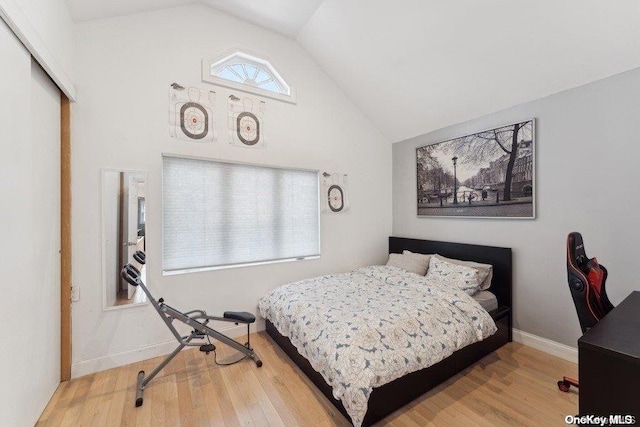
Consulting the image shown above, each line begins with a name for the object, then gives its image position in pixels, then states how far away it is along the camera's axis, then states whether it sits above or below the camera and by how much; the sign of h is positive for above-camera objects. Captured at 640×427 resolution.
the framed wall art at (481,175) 2.60 +0.43
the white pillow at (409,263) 3.14 -0.63
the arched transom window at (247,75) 2.79 +1.61
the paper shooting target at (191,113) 2.56 +1.02
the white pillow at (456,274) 2.60 -0.65
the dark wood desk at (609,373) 1.00 -0.65
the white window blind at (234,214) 2.60 +0.00
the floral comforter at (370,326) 1.60 -0.86
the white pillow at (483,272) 2.67 -0.62
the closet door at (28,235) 1.32 -0.11
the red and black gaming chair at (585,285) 1.52 -0.43
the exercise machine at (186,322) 1.95 -0.90
